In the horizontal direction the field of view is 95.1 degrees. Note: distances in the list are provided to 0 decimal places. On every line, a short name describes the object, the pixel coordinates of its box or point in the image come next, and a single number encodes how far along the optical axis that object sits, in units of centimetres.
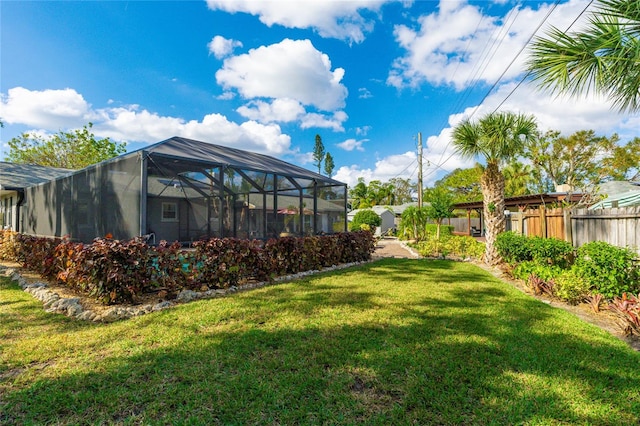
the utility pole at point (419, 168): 1939
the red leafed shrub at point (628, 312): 344
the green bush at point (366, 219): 2285
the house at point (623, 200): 651
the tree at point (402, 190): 5372
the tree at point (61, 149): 2522
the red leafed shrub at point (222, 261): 534
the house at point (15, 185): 1154
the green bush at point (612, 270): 413
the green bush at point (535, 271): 531
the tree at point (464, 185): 3449
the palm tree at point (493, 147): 833
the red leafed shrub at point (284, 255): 641
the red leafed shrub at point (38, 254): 605
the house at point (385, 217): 3047
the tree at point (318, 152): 5085
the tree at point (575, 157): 2458
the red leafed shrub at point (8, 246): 894
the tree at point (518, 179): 2550
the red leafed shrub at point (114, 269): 433
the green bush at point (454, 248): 1066
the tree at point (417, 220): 1559
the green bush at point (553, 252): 585
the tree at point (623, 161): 2330
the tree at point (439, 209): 1503
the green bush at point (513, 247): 660
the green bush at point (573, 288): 467
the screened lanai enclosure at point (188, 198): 605
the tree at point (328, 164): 5188
